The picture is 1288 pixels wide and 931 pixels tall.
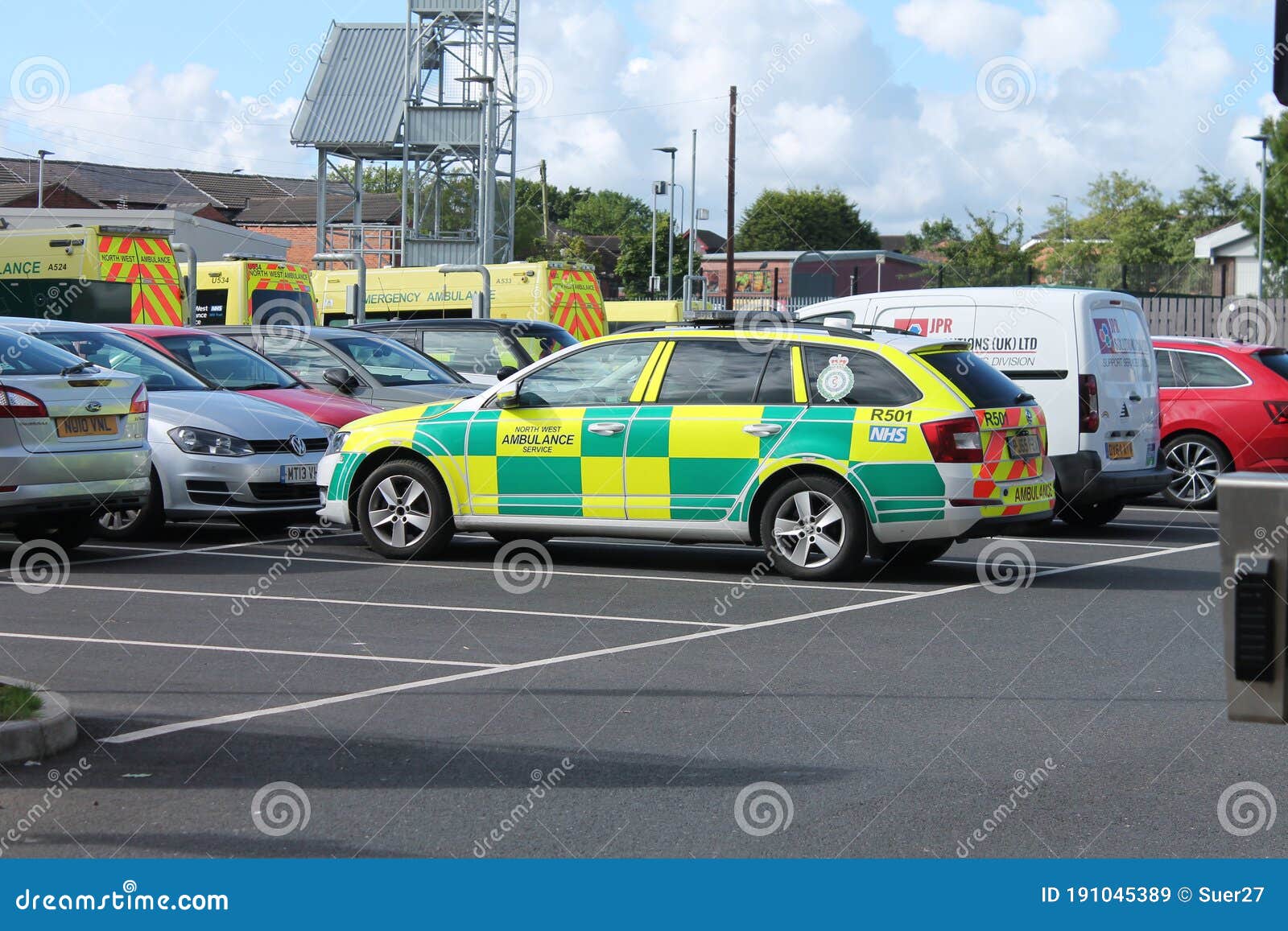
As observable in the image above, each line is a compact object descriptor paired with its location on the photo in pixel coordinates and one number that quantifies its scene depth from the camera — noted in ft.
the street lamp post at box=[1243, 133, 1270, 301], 132.35
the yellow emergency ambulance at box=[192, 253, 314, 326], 80.48
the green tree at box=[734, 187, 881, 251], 344.90
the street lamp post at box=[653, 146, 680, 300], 179.42
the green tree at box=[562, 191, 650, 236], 437.58
